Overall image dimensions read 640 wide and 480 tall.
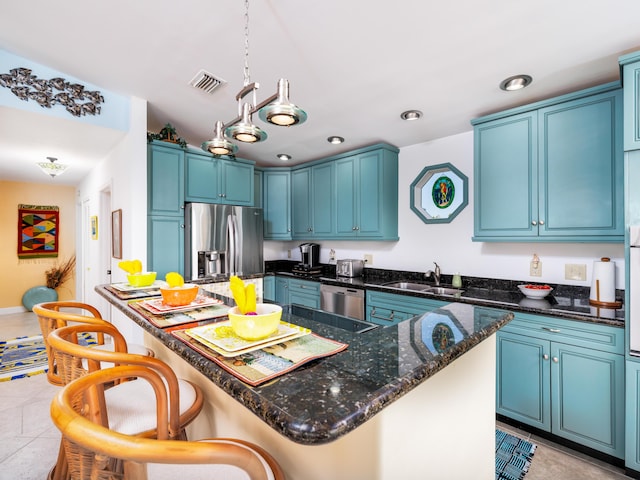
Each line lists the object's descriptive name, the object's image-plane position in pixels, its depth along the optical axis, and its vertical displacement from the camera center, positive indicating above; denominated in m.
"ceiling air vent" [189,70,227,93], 2.23 +1.17
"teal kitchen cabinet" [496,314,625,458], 1.83 -0.90
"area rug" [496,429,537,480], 1.81 -1.36
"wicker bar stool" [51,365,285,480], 0.49 -0.40
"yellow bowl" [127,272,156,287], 1.86 -0.24
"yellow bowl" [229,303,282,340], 0.89 -0.25
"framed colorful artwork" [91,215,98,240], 4.15 +0.17
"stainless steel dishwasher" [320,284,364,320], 3.13 -0.65
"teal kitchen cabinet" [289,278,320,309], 3.62 -0.64
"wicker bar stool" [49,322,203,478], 0.91 -0.59
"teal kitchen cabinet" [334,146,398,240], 3.46 +0.50
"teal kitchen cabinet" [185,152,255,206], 3.46 +0.70
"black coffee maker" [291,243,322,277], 4.17 -0.28
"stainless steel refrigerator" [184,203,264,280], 3.34 -0.02
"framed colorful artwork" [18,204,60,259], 5.49 +0.16
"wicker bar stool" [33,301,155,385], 1.26 -0.36
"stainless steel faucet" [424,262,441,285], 3.16 -0.38
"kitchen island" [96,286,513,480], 0.60 -0.43
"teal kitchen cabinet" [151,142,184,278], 3.09 +0.32
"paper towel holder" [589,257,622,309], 2.07 -0.43
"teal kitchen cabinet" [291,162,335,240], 3.95 +0.49
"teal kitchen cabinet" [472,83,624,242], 2.09 +0.50
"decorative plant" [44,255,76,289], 5.70 -0.61
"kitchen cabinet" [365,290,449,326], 2.63 -0.61
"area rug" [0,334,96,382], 3.15 -1.33
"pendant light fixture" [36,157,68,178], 3.73 +0.89
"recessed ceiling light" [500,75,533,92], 2.12 +1.08
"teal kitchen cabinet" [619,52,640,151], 1.72 +0.77
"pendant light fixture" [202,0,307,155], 1.30 +0.54
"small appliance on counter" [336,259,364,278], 3.75 -0.36
